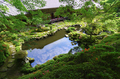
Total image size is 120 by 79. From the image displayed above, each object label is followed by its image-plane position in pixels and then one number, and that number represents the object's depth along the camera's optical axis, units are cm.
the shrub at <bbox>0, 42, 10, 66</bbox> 580
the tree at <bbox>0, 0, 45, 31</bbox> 378
